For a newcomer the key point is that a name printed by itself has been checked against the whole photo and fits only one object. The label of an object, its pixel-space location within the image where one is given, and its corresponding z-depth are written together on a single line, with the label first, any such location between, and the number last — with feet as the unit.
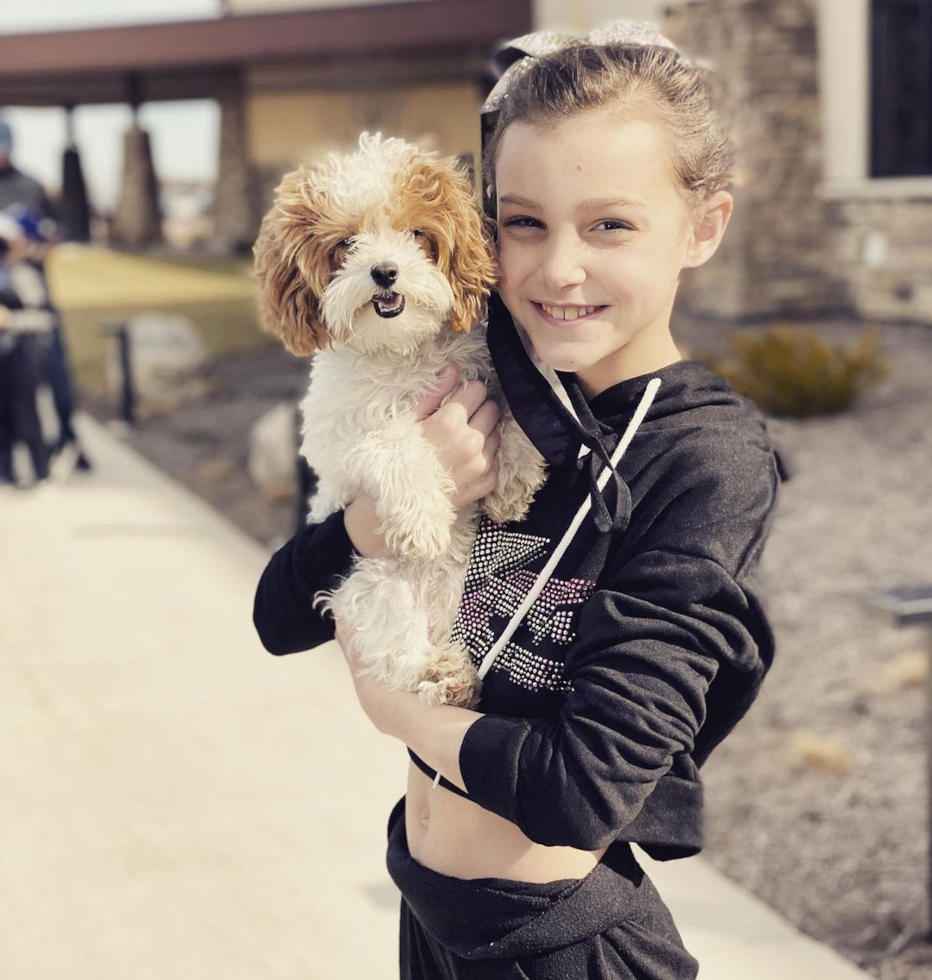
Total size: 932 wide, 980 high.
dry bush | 28.89
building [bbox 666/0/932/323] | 37.04
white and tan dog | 4.93
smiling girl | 4.63
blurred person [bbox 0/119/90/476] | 26.81
